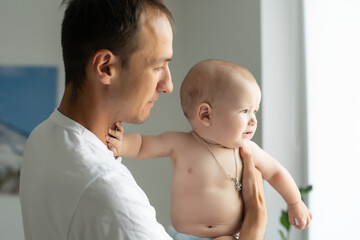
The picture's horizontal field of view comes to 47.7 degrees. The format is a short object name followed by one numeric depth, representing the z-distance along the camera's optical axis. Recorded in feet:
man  2.35
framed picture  9.71
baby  4.01
